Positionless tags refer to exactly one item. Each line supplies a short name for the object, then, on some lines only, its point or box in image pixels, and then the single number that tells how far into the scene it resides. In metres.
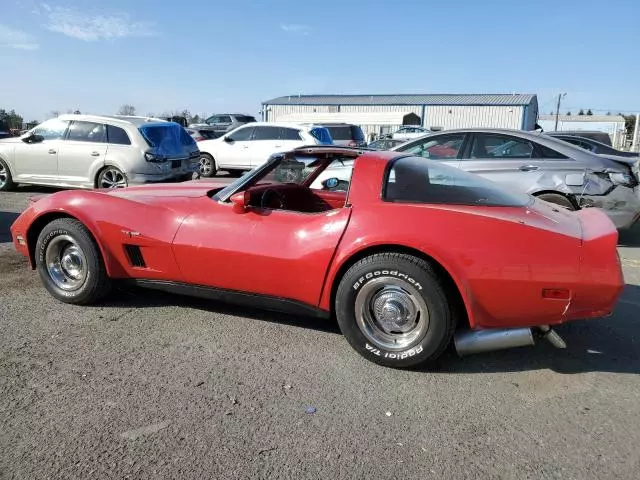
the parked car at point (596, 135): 14.62
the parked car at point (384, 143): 21.00
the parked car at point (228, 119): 31.66
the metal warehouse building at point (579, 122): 67.52
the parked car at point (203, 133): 19.70
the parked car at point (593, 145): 9.85
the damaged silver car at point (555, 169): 6.14
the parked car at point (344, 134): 17.69
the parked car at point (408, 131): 30.92
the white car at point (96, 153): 8.89
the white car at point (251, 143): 13.76
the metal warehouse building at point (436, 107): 48.25
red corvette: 2.83
